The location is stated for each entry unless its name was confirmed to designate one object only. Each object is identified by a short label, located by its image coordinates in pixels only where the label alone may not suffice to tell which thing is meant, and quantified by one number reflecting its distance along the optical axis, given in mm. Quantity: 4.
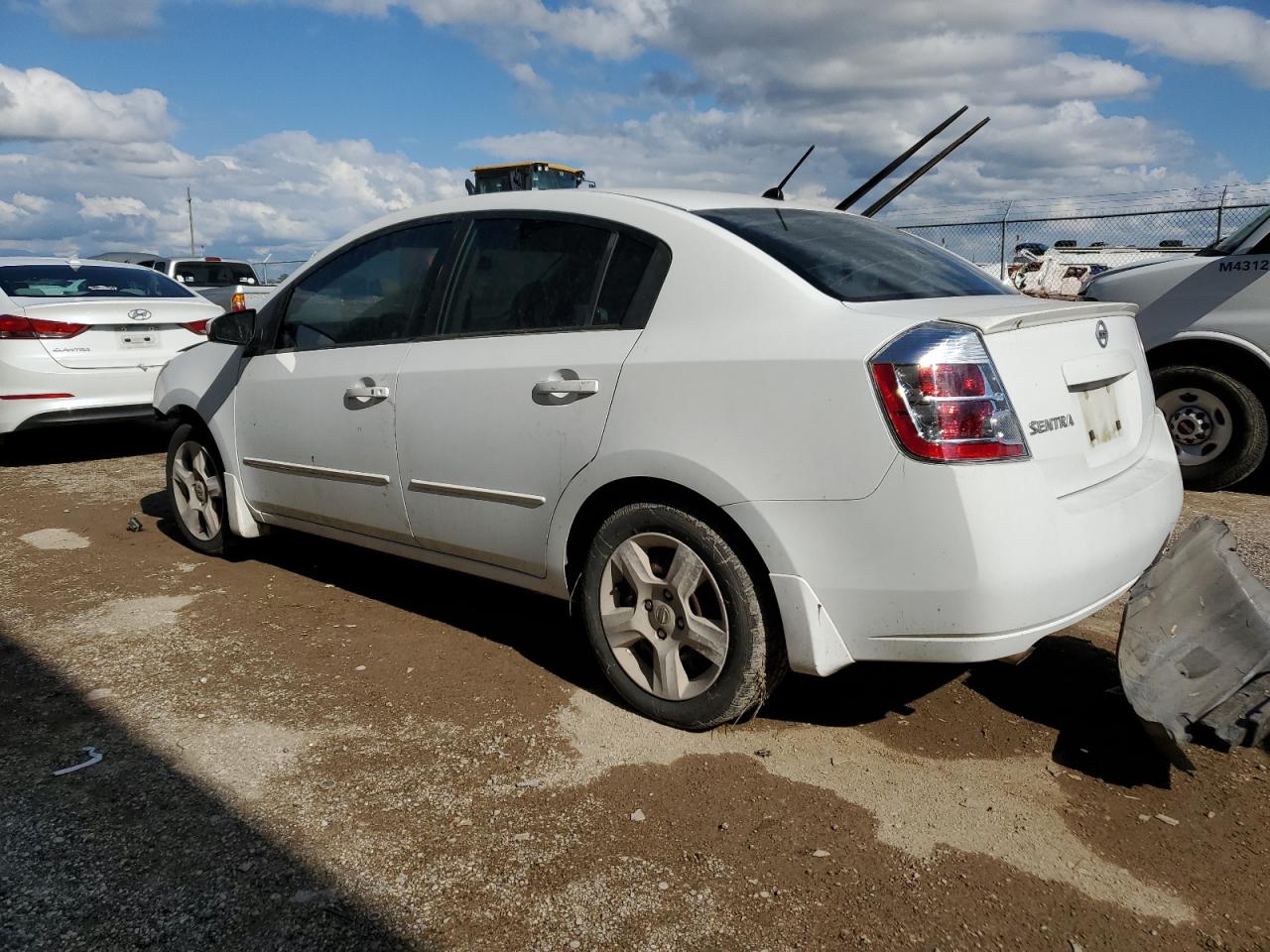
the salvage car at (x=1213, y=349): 6234
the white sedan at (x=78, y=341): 7621
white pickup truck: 17500
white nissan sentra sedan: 2680
